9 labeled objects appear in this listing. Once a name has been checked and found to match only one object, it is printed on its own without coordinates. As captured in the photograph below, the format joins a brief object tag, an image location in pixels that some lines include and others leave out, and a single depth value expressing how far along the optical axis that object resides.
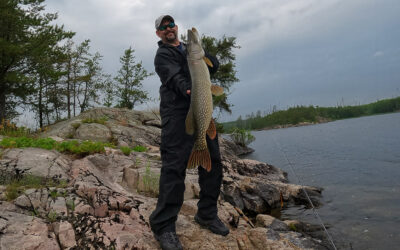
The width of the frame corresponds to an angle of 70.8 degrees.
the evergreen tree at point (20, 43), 20.08
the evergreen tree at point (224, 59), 36.69
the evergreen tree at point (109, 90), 30.67
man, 3.99
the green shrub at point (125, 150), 8.81
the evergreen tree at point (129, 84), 30.73
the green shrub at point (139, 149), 10.29
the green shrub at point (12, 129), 11.05
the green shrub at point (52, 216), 4.33
